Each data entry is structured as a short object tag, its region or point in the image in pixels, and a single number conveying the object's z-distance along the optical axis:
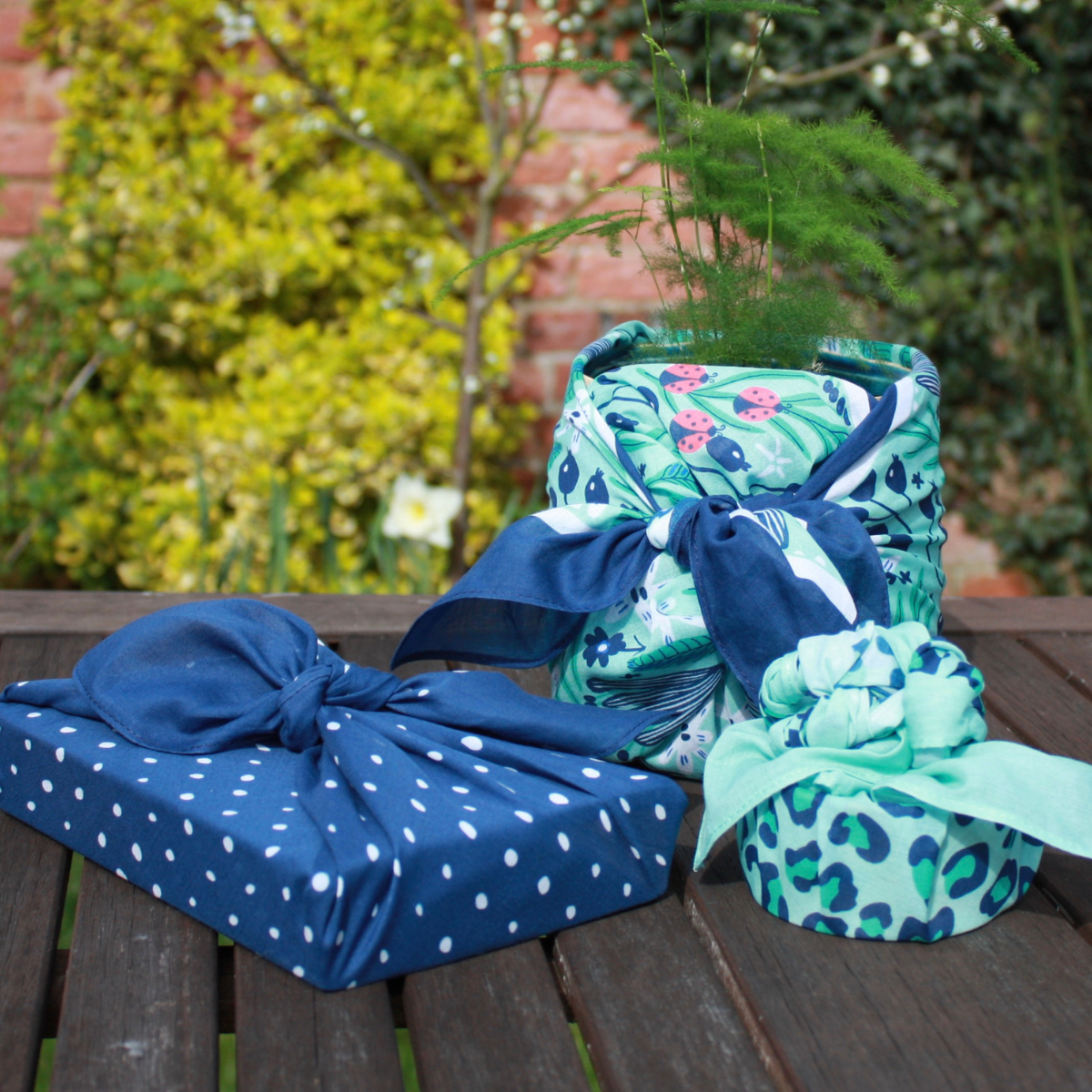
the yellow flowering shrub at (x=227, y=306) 2.32
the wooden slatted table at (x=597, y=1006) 0.67
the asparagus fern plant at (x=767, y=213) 1.08
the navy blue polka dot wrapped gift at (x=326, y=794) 0.73
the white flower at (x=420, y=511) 2.24
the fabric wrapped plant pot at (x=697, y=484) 1.00
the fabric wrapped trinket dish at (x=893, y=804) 0.77
